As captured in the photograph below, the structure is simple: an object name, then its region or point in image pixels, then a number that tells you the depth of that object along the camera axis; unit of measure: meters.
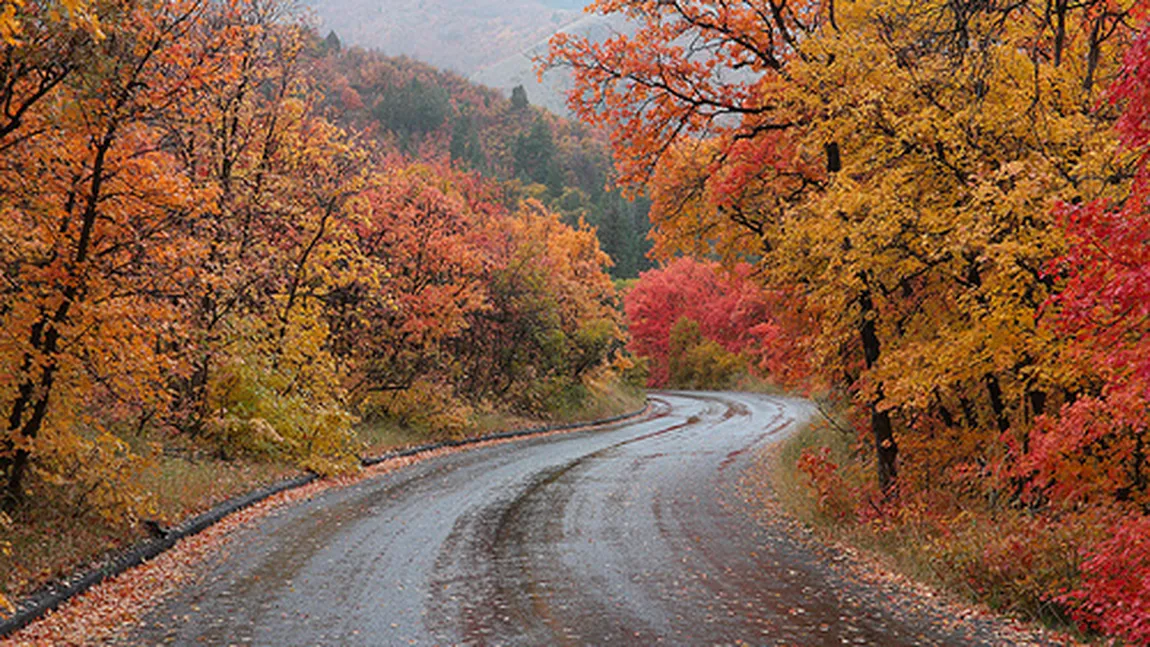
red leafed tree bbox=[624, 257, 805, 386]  56.91
